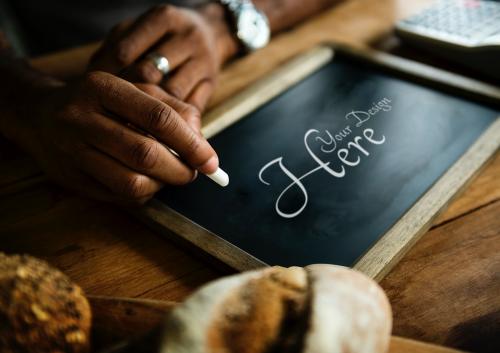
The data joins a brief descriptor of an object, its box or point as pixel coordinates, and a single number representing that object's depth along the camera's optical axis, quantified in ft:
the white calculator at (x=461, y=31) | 2.63
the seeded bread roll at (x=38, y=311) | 1.13
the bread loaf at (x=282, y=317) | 1.02
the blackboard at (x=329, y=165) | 1.78
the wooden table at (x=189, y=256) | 1.54
